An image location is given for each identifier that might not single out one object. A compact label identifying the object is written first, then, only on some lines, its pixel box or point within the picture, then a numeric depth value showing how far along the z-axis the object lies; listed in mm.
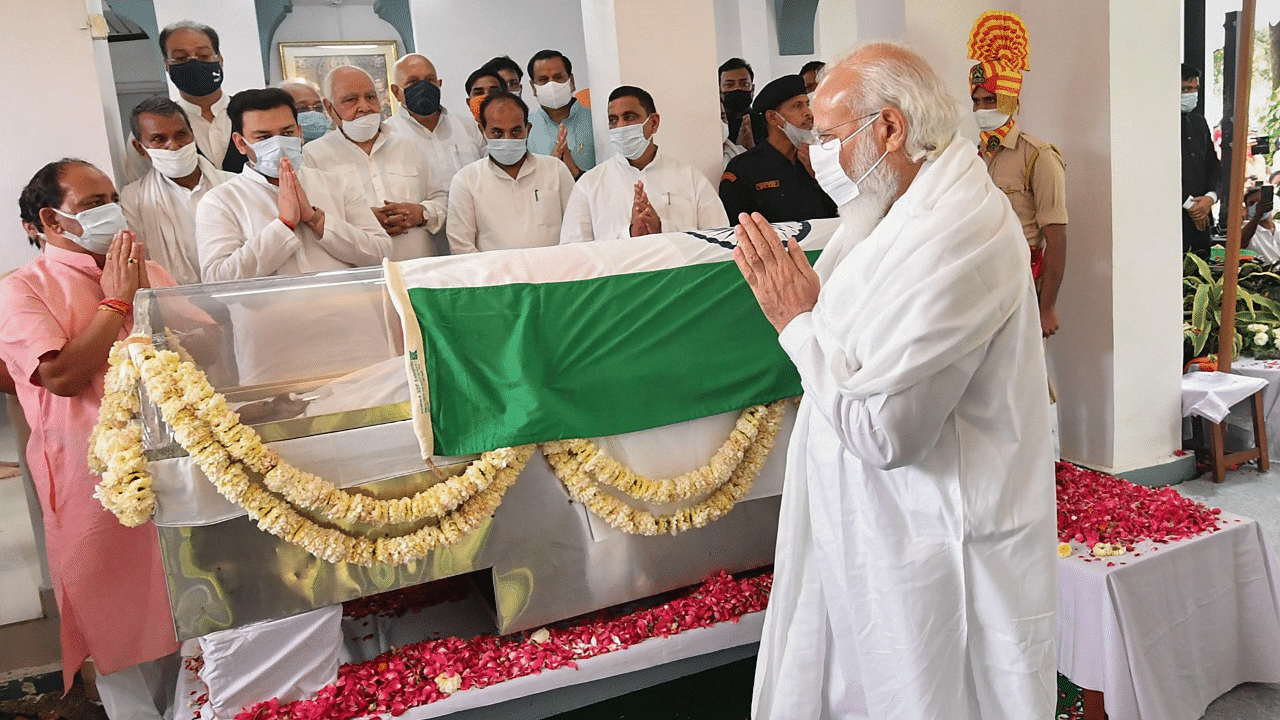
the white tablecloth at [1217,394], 4848
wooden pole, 4461
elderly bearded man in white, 1814
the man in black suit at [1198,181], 6168
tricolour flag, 2666
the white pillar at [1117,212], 4605
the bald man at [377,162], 4133
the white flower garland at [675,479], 2816
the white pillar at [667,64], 4559
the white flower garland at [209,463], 2320
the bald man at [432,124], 4910
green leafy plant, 5582
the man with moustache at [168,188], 3562
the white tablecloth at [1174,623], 2592
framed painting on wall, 9523
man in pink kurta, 2959
